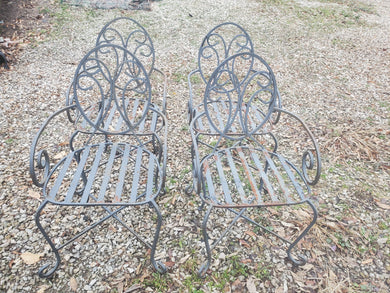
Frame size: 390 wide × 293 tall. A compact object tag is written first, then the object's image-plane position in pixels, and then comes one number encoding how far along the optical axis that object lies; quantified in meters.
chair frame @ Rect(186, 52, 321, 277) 1.82
